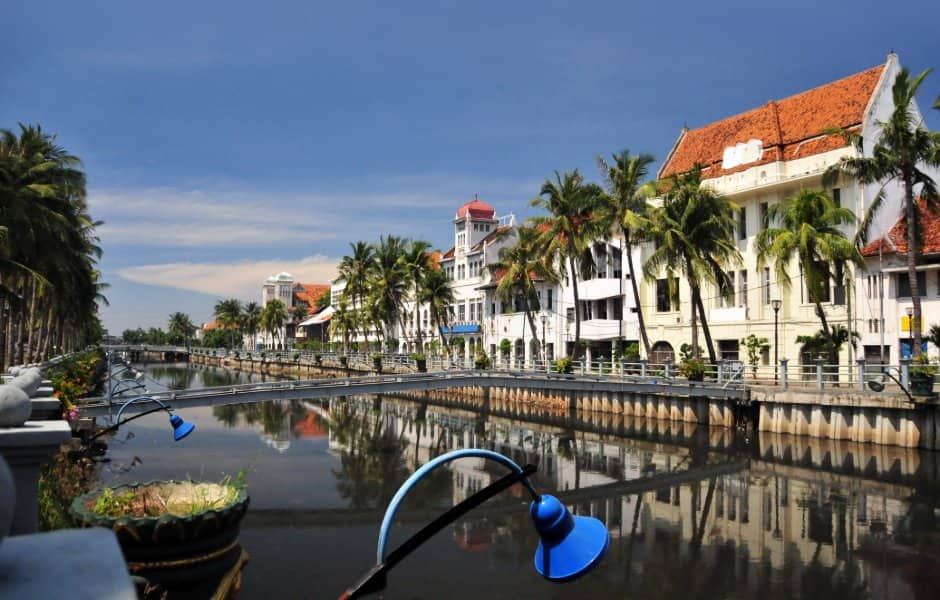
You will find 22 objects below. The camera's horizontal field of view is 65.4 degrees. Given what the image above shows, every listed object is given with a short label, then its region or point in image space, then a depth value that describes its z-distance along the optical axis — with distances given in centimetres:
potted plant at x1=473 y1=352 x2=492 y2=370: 4644
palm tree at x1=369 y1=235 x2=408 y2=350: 7075
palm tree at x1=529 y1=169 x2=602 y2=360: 4450
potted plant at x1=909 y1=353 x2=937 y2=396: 2688
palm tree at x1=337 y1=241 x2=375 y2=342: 7838
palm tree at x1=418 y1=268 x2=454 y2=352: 6600
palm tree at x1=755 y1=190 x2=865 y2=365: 3319
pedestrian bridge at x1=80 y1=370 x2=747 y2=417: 2691
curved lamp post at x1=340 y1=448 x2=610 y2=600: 422
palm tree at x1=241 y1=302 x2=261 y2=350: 15588
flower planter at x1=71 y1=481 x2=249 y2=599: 889
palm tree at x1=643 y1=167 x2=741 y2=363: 3822
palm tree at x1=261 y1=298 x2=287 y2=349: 13188
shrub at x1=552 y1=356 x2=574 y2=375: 4197
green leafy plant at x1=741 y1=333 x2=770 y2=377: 4178
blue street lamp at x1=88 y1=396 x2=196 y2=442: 1909
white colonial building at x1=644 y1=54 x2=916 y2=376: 4100
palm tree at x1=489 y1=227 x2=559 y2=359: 5088
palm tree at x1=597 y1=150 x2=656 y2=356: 4194
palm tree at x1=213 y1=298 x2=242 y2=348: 16438
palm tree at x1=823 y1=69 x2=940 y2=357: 2986
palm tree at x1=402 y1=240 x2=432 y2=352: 6750
